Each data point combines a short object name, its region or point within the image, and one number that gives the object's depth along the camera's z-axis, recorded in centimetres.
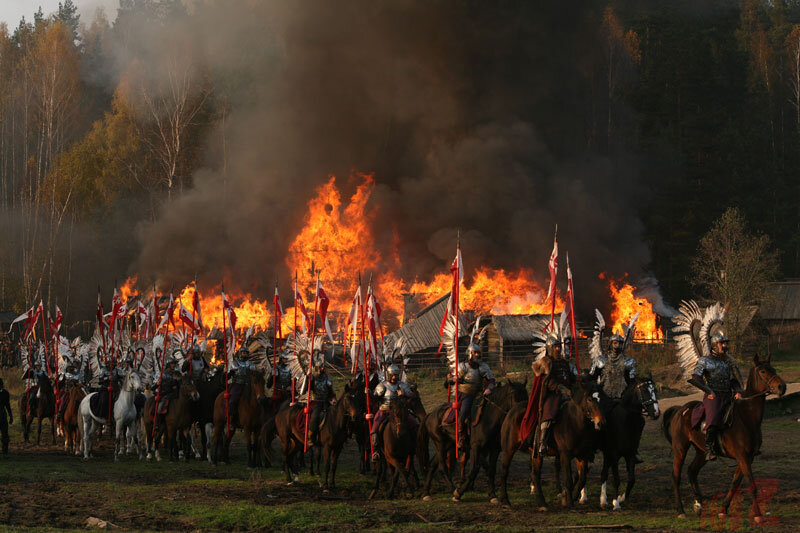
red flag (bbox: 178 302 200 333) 3114
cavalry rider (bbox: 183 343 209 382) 3002
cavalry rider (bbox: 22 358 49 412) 3256
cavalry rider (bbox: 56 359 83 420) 3186
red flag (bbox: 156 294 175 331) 3138
